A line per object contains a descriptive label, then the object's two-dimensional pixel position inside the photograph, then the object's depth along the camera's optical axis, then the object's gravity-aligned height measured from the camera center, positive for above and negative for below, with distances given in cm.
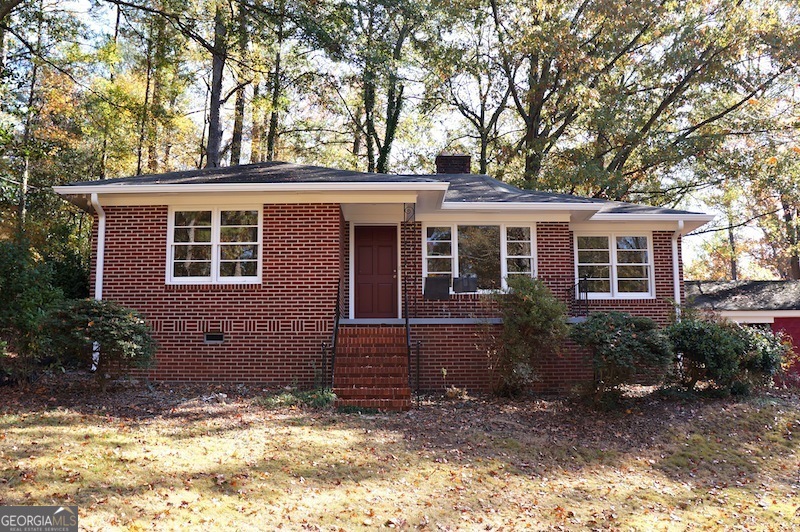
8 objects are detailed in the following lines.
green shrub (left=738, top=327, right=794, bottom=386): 929 -81
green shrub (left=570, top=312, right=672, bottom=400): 845 -59
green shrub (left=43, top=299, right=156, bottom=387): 825 -41
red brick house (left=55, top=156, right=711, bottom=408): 1009 +49
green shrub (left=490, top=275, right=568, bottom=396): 916 -32
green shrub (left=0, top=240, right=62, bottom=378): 816 +3
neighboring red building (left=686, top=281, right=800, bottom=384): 1617 +15
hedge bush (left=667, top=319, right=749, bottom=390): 893 -64
